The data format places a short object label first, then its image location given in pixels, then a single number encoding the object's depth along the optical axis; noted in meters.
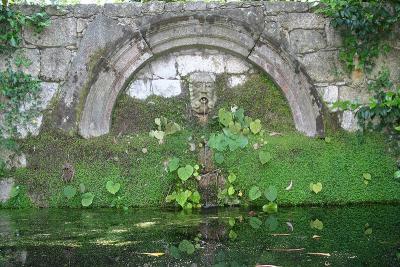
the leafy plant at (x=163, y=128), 5.76
